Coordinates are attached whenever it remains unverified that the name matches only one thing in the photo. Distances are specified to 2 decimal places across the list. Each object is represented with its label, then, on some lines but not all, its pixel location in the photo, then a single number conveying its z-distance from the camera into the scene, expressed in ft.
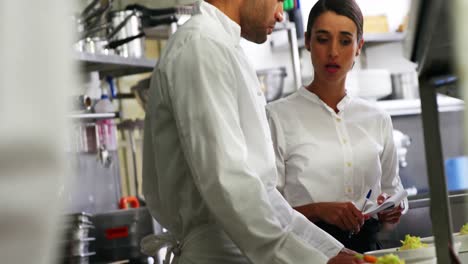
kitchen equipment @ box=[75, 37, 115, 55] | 16.14
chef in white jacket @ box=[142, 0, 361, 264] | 5.90
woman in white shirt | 8.86
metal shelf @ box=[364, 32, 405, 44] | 23.06
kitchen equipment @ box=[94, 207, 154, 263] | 15.14
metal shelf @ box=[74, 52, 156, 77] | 15.80
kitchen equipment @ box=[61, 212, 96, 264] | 13.97
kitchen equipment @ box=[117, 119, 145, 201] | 17.70
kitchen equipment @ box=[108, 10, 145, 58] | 17.58
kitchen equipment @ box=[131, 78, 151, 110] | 18.62
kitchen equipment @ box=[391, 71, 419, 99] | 22.58
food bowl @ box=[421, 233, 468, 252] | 6.38
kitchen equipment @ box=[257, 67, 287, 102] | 20.33
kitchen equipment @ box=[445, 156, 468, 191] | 19.33
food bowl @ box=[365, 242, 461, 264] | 6.10
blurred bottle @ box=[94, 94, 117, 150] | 16.81
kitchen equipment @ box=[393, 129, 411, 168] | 20.08
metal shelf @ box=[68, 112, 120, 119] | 16.17
